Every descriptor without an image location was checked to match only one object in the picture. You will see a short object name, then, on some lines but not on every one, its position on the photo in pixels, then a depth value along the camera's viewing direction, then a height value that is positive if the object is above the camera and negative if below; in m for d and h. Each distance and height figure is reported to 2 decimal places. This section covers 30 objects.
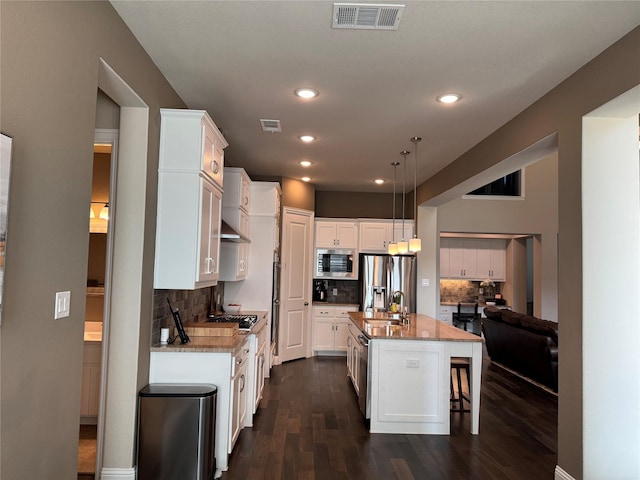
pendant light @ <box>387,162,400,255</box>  5.17 +0.62
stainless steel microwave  7.23 +0.01
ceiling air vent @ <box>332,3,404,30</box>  2.18 +1.33
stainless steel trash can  2.63 -1.11
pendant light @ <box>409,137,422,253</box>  4.62 +1.02
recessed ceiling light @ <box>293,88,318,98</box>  3.26 +1.34
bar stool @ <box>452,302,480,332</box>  9.03 -1.01
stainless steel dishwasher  3.88 -1.09
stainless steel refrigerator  6.75 -0.23
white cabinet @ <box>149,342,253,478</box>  2.96 -0.80
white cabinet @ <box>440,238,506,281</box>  9.47 +0.19
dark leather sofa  4.85 -0.95
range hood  3.82 +0.27
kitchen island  3.75 -1.02
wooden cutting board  3.41 -0.56
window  7.52 +1.46
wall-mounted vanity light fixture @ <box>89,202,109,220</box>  3.93 +0.41
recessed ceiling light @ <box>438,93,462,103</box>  3.28 +1.34
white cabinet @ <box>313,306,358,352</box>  7.00 -1.05
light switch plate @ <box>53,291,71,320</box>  1.79 -0.21
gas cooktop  3.97 -0.59
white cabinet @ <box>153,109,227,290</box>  2.96 +0.42
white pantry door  6.35 -0.33
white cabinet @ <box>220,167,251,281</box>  4.55 +0.51
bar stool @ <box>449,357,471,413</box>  4.17 -1.33
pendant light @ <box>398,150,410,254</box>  4.99 +0.25
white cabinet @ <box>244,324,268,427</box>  3.79 -1.07
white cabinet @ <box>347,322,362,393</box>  4.62 -1.06
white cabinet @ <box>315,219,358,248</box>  7.25 +0.52
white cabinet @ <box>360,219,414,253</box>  7.28 +0.54
